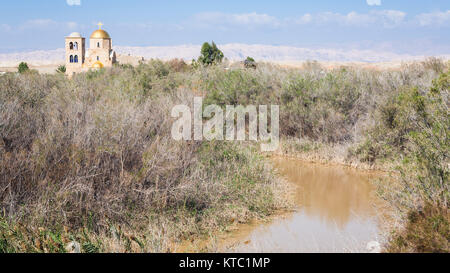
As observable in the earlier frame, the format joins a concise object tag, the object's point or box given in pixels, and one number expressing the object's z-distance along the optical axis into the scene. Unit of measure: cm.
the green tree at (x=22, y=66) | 5462
